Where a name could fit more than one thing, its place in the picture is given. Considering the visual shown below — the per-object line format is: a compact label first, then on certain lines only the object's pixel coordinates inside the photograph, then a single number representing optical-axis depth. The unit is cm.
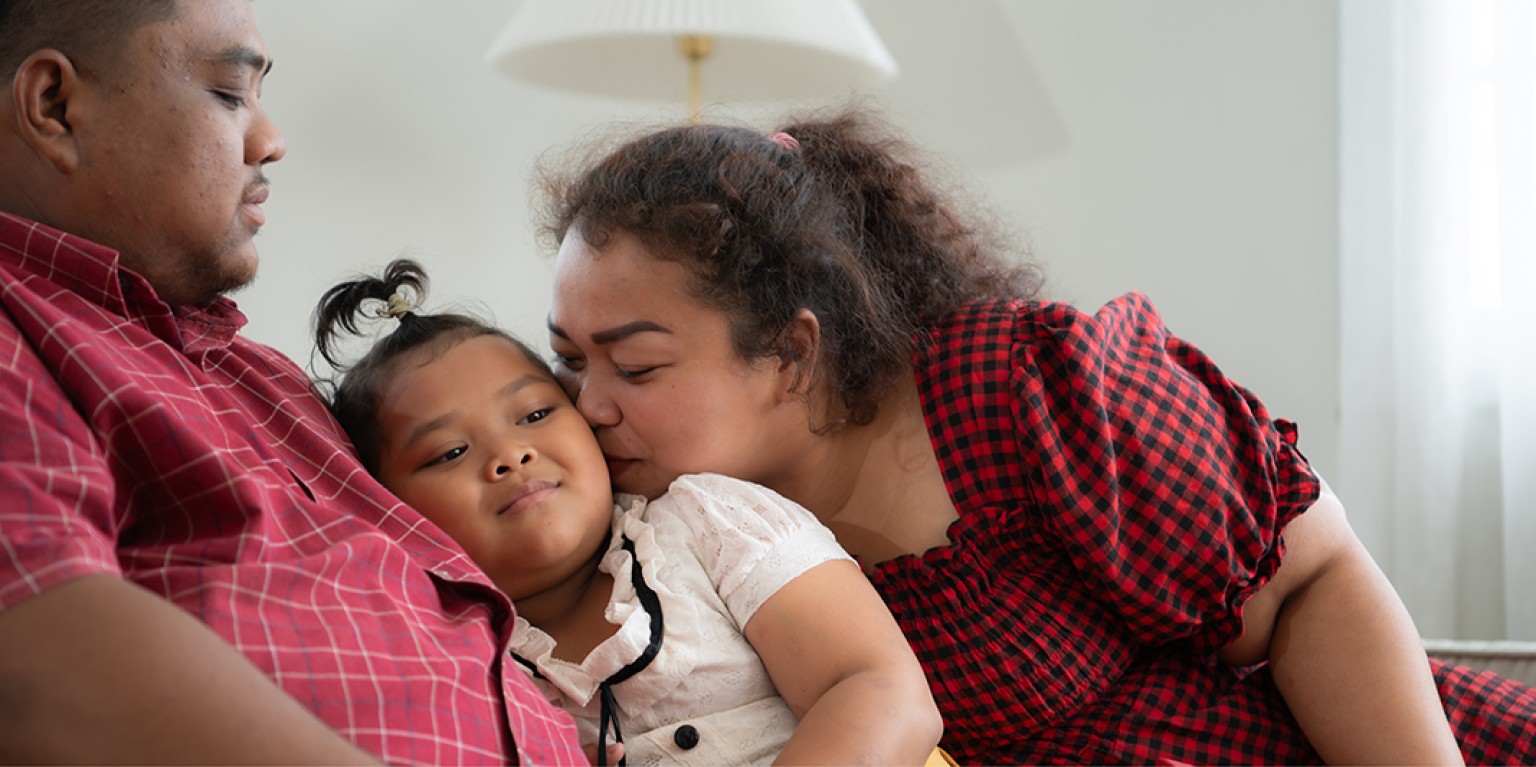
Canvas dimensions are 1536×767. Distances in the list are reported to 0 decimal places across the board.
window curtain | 209
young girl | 101
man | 68
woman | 116
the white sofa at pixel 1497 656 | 151
